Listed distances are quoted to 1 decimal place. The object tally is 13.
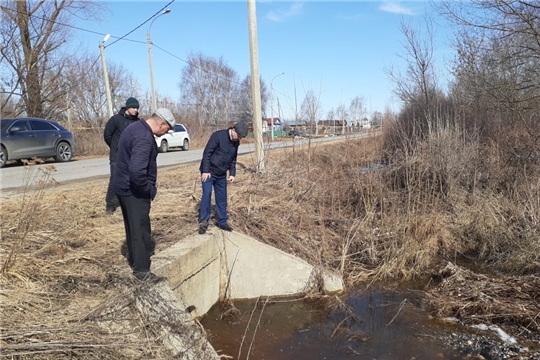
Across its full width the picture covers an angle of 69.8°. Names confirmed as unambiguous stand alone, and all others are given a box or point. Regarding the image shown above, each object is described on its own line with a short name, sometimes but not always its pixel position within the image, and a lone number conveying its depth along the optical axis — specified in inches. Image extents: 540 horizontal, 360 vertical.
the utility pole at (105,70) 743.7
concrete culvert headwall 127.6
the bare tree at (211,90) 1802.9
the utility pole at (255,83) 319.6
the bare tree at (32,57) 711.7
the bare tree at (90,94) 855.1
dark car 446.9
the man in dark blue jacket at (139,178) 123.6
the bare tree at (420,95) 595.1
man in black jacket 213.8
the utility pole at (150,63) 843.0
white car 767.7
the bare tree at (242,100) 1855.3
